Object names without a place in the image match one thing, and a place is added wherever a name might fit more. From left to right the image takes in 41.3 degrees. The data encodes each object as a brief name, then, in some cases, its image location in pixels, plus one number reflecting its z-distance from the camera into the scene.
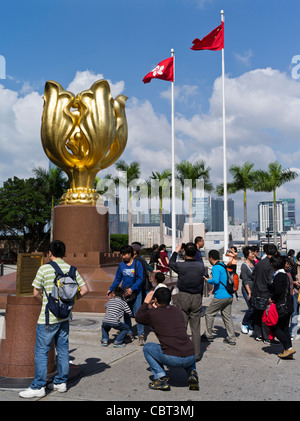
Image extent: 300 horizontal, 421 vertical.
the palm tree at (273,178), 35.50
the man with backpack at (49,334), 4.03
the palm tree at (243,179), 35.81
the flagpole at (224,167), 18.46
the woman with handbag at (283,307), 5.71
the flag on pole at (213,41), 17.33
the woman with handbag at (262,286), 6.76
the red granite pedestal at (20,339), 4.49
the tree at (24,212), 32.44
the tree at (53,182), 34.19
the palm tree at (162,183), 36.94
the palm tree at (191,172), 34.47
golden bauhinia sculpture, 12.12
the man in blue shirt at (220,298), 6.31
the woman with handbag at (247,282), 7.50
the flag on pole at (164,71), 18.47
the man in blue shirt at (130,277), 6.60
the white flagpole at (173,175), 19.36
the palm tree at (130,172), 35.00
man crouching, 4.21
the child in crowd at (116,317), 6.22
